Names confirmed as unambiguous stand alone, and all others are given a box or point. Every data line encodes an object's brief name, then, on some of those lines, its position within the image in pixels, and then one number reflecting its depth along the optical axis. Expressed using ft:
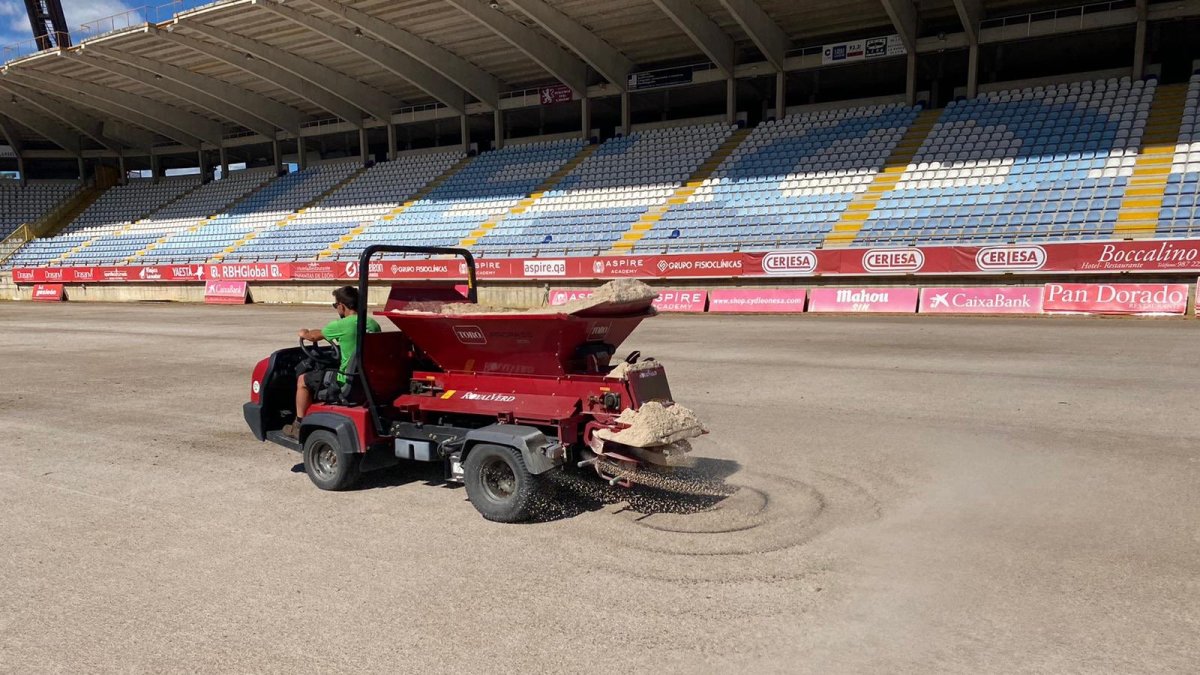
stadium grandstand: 72.02
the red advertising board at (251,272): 97.81
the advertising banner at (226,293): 101.14
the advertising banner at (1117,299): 53.98
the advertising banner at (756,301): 67.87
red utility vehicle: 15.35
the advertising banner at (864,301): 63.02
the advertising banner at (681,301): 72.33
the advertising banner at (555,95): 104.85
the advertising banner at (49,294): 116.06
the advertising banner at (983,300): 58.39
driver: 17.58
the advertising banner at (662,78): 96.43
